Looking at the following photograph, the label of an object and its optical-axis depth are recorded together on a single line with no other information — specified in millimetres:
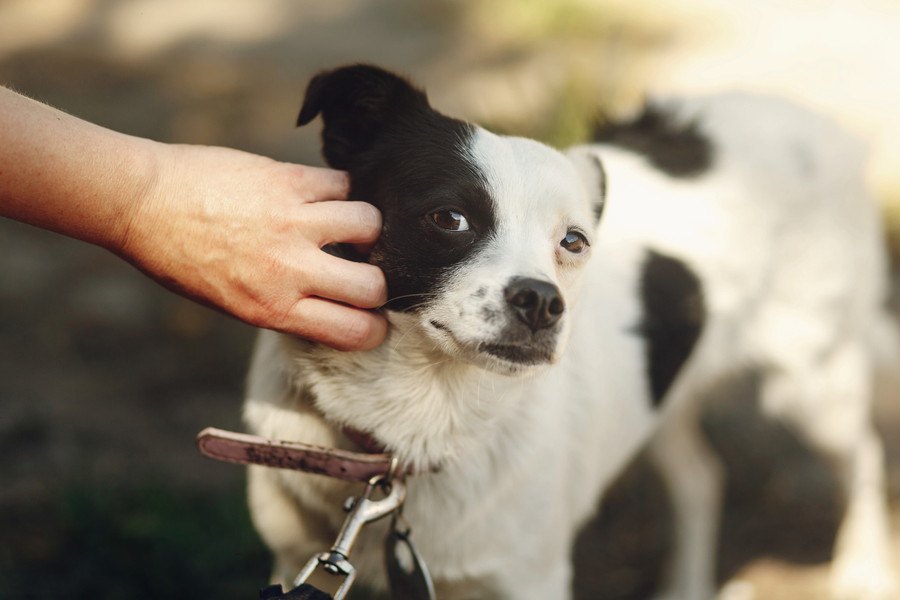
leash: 569
